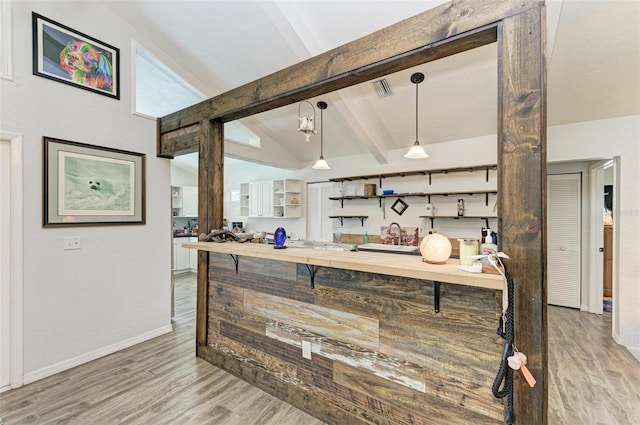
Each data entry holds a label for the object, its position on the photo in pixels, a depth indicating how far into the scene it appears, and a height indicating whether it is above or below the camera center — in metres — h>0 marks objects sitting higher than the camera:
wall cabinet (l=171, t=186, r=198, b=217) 7.14 +0.25
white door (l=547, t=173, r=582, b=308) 4.26 -0.41
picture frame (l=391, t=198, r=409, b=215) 4.77 +0.08
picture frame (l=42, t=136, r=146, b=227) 2.62 +0.26
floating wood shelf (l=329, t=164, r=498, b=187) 4.03 +0.59
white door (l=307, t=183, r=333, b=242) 5.77 -0.02
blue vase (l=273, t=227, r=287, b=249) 2.28 -0.21
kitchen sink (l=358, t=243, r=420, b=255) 4.17 -0.57
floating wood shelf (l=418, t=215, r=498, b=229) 4.06 -0.09
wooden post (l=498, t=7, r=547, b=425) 1.33 +0.12
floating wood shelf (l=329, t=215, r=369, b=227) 5.20 -0.11
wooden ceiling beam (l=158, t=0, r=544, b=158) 1.47 +0.95
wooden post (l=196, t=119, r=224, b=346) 2.84 +0.18
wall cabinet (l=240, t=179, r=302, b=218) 5.90 +0.27
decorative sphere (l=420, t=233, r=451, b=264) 1.57 -0.21
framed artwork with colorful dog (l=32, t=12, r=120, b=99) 2.55 +1.45
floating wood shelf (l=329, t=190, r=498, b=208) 4.09 +0.25
